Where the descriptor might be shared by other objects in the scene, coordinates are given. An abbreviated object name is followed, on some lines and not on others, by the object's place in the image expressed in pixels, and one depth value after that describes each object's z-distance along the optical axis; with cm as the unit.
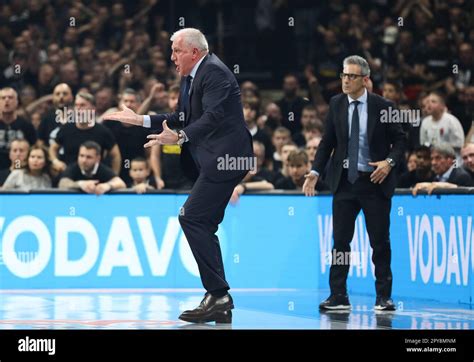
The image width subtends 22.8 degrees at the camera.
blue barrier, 1409
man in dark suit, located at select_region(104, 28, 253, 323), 983
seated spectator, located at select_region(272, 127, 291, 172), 1615
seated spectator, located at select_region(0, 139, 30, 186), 1473
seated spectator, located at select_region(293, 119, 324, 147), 1605
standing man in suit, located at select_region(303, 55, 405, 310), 1128
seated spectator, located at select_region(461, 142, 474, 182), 1357
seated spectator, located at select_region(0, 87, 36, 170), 1541
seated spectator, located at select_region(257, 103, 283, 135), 1725
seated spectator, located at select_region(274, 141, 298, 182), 1516
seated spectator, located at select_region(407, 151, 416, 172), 1444
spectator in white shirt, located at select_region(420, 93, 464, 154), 1530
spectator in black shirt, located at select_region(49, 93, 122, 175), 1509
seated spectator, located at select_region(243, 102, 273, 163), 1587
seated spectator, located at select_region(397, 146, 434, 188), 1376
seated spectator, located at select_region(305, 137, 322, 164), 1501
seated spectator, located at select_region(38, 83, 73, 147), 1578
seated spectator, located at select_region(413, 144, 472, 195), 1301
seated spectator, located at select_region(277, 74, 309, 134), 1766
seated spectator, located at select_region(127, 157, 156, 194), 1493
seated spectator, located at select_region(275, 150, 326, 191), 1479
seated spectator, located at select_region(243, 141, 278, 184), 1507
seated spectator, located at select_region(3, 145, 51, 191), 1472
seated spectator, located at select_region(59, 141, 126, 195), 1430
